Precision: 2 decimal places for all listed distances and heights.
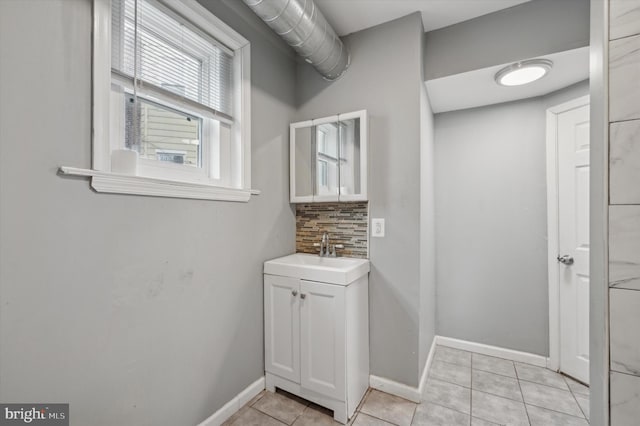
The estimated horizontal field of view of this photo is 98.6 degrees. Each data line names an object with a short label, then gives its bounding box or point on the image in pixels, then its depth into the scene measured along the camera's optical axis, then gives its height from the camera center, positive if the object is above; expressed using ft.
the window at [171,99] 3.86 +1.98
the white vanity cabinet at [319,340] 5.51 -2.73
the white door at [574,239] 6.72 -0.67
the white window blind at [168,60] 4.23 +2.77
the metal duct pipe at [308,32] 4.87 +3.62
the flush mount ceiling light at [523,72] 6.08 +3.22
